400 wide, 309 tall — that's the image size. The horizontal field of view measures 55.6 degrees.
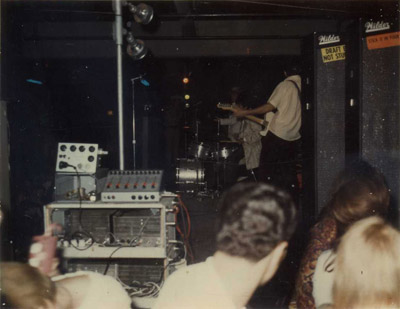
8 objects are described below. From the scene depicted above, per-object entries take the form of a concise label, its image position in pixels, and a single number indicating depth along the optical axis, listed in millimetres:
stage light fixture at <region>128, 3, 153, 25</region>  2900
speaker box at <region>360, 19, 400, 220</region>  2971
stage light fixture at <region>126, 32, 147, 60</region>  3096
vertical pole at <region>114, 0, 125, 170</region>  2721
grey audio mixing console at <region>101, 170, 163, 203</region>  2467
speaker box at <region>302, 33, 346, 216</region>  3486
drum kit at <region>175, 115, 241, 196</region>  6547
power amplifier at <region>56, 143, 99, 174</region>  2674
